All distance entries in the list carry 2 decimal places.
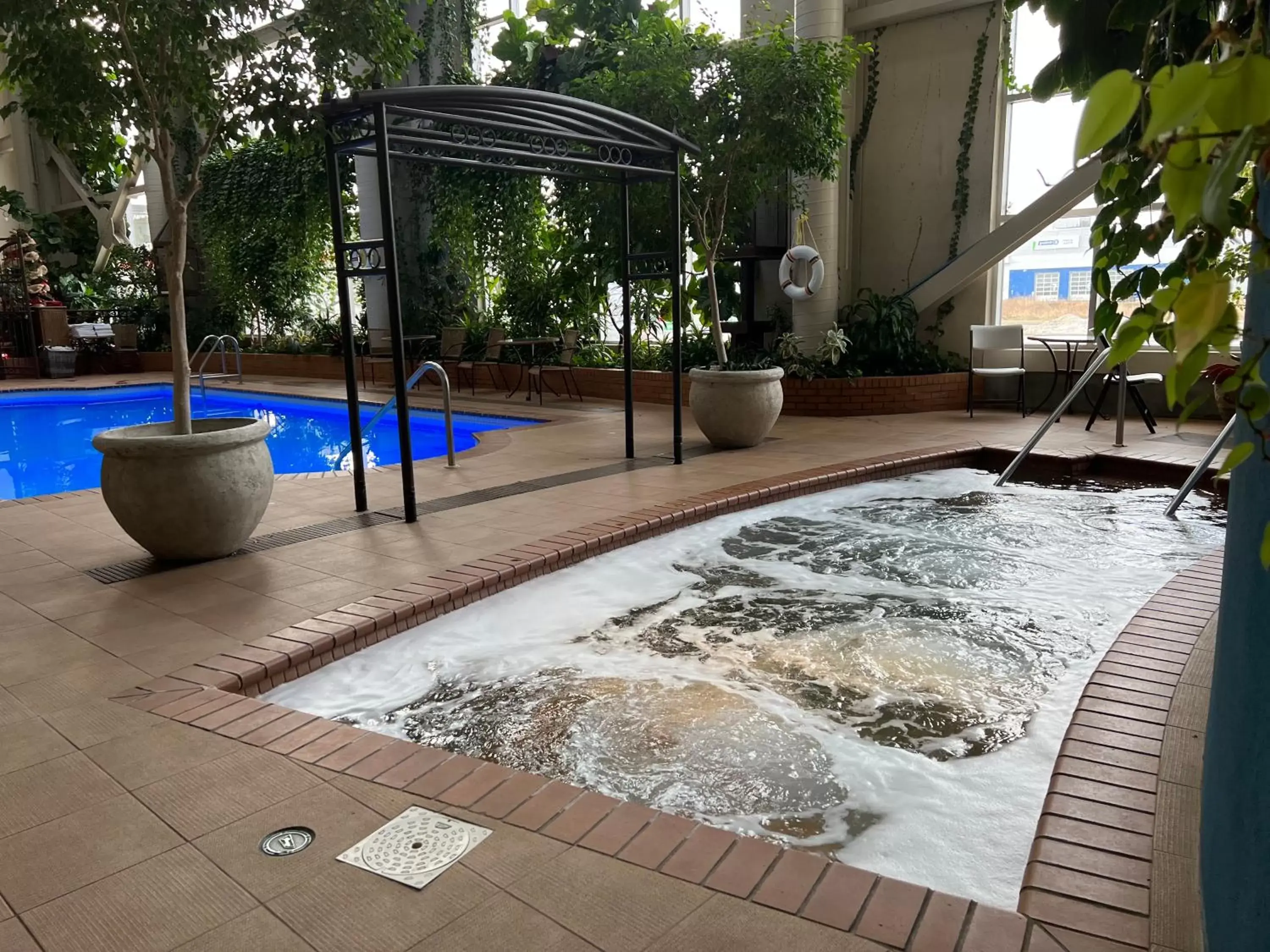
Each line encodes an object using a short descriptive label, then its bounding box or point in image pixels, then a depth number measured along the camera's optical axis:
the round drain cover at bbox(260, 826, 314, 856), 1.84
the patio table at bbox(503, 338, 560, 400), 10.16
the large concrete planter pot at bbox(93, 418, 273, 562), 3.62
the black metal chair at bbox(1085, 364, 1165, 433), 6.65
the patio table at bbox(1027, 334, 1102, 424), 7.75
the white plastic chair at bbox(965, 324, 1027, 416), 8.16
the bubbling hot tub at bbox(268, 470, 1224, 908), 2.23
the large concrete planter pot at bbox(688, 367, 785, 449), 6.32
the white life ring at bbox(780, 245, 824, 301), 8.19
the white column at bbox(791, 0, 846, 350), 8.23
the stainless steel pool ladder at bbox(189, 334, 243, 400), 11.95
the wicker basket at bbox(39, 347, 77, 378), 13.97
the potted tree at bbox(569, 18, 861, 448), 6.13
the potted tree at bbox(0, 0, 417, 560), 3.45
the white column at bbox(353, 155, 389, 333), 12.04
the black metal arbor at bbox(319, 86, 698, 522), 4.16
